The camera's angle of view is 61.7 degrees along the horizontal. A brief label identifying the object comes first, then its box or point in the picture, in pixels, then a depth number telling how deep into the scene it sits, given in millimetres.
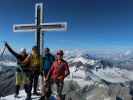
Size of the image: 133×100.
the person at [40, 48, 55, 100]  6666
